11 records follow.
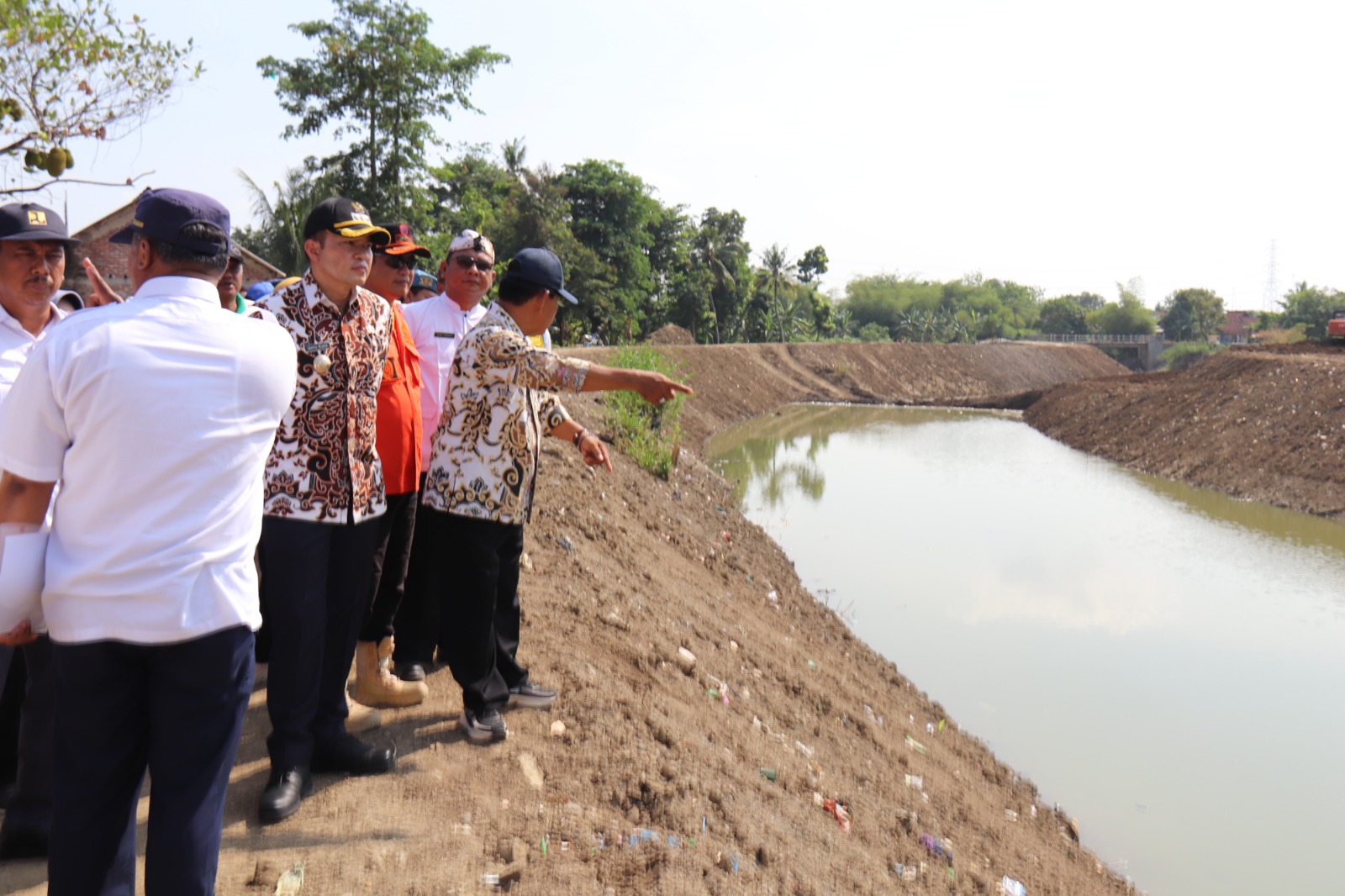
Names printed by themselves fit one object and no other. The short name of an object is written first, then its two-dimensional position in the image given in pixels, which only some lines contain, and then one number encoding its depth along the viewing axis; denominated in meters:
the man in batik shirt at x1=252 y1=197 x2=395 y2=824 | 2.71
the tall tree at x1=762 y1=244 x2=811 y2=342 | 48.31
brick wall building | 15.74
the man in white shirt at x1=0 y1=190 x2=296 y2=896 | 1.81
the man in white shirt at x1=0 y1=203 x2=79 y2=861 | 2.60
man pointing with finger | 3.11
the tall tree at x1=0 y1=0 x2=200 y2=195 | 8.04
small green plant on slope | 11.16
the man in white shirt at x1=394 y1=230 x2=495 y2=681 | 3.75
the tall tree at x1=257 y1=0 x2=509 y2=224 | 21.88
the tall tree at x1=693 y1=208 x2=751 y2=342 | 42.91
